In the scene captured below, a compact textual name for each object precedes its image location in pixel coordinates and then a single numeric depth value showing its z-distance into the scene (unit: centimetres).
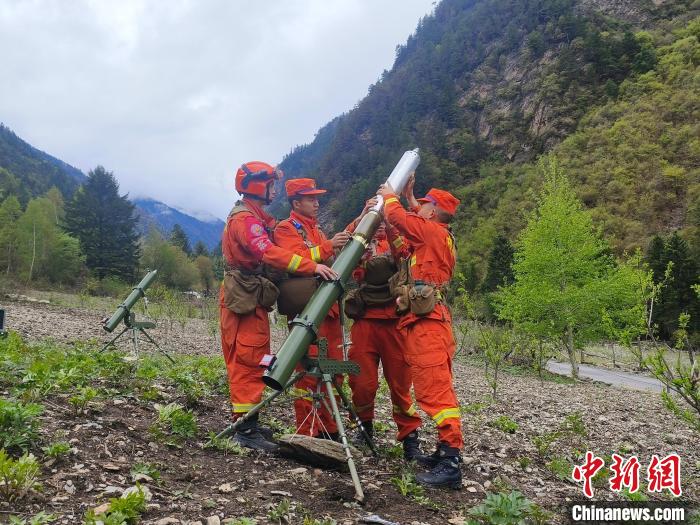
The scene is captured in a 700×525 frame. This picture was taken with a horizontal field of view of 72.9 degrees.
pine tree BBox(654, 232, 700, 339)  3169
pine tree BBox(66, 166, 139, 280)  5322
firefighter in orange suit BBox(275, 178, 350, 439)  489
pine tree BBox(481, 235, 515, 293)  4547
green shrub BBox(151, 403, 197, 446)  444
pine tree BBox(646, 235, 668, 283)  3425
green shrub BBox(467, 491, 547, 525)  275
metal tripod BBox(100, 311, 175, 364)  827
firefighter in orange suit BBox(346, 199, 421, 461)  489
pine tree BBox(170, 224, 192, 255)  8251
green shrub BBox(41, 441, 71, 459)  328
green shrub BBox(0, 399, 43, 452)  329
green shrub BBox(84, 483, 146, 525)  249
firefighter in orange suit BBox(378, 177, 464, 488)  412
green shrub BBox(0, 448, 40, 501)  269
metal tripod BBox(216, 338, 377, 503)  381
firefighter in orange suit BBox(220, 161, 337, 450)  457
